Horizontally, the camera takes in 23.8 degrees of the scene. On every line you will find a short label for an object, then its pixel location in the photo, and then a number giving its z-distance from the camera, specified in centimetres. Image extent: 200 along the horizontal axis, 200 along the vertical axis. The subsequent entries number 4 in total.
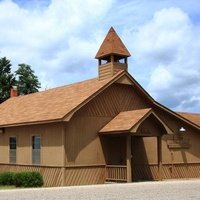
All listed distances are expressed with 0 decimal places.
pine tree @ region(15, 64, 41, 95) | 5875
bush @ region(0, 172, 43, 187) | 2383
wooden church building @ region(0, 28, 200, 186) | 2539
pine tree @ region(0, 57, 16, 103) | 5575
